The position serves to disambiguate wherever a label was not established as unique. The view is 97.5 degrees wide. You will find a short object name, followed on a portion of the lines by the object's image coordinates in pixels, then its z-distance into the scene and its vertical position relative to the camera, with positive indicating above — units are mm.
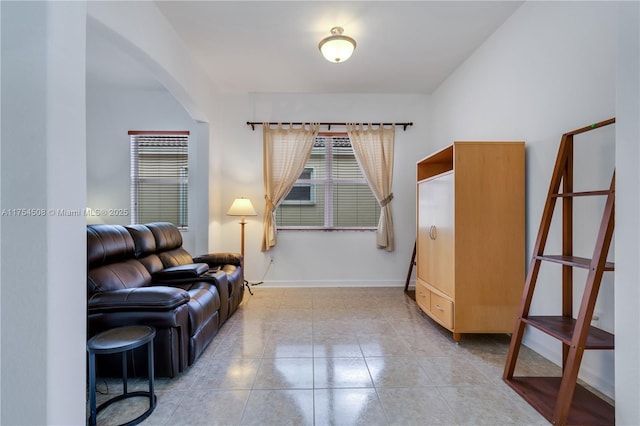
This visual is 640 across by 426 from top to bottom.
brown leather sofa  1772 -604
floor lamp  3748 +48
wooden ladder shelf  1432 -675
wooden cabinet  2324 -186
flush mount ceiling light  2639 +1594
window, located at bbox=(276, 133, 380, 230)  4285 +269
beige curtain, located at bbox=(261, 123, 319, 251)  4094 +770
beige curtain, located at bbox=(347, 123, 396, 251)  4148 +737
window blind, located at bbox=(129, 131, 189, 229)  4207 +515
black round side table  1420 -690
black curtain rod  4137 +1318
